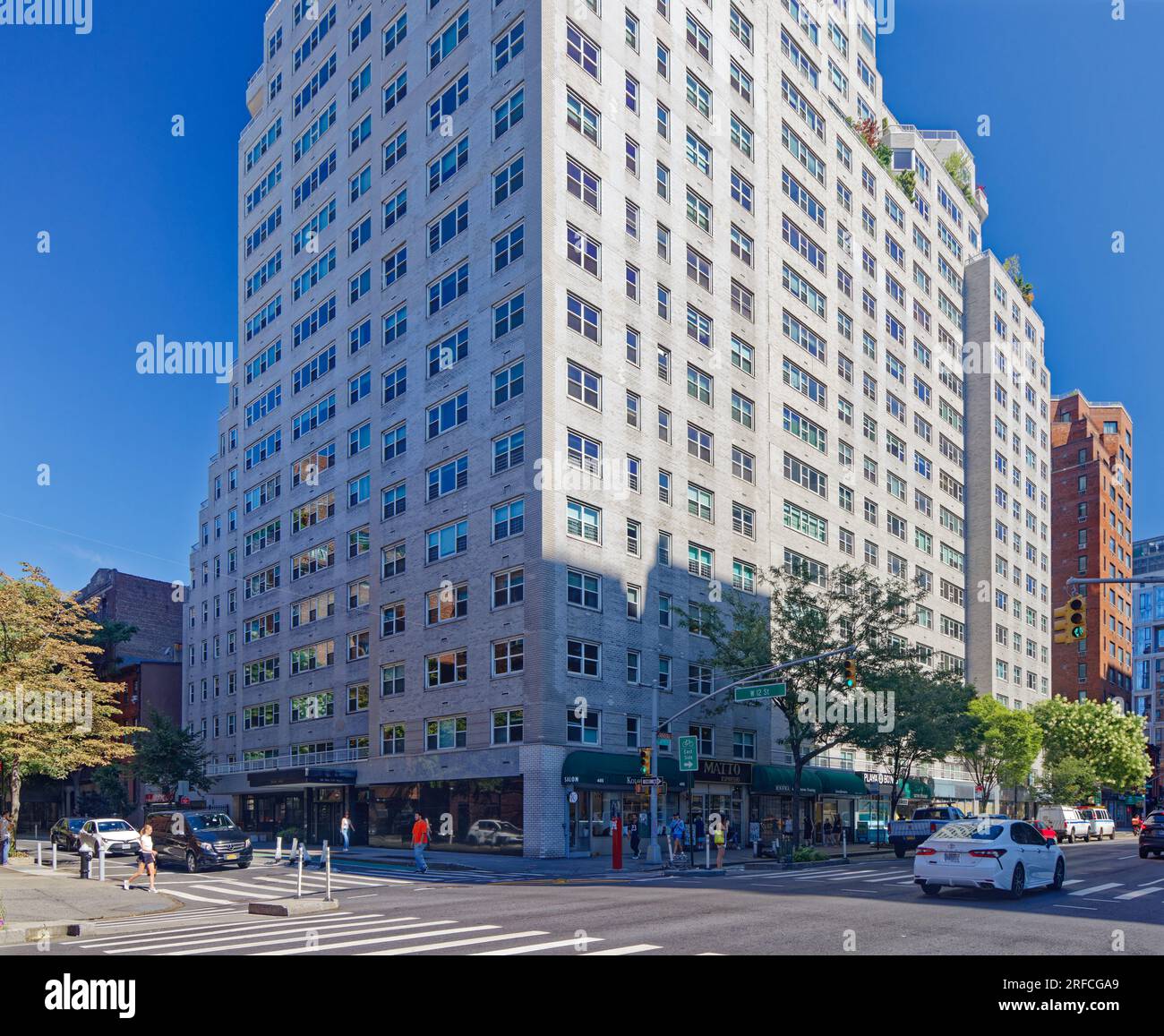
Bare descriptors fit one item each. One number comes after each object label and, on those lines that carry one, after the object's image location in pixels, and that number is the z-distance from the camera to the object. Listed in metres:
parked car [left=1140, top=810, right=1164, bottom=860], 44.03
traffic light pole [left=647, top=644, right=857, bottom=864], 39.81
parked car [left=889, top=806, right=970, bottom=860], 45.94
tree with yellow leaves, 41.69
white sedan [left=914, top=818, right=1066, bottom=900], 23.27
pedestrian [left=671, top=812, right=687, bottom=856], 40.88
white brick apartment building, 49.19
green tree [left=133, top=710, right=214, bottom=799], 71.25
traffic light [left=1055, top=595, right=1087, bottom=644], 25.75
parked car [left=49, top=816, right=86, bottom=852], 50.03
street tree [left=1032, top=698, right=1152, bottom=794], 95.56
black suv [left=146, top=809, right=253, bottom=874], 36.41
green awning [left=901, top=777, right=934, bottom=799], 74.75
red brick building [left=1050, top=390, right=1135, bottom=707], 130.62
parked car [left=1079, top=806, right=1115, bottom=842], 77.88
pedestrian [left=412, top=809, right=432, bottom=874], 36.56
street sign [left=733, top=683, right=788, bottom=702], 39.12
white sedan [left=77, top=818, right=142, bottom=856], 44.44
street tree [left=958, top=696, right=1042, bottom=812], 80.00
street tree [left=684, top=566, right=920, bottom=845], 47.81
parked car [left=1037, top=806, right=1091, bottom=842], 70.88
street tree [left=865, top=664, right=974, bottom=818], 51.03
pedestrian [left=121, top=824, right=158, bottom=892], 28.39
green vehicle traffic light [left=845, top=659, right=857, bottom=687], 33.53
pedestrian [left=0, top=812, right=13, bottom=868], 39.81
